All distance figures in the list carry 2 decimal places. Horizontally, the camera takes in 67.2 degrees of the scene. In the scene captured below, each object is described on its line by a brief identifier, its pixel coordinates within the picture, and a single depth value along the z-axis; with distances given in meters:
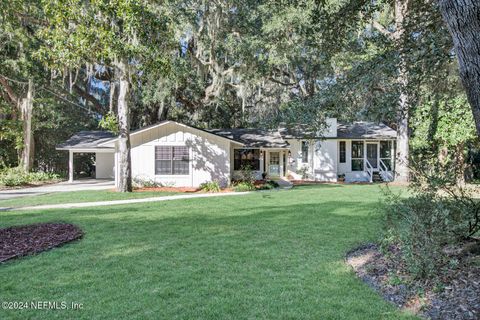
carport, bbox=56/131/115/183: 21.31
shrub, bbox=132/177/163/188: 17.34
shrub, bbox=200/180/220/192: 16.03
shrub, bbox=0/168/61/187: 18.59
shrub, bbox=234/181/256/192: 16.34
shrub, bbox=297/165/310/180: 21.94
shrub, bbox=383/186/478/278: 4.09
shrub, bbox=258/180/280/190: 16.95
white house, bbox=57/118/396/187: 21.50
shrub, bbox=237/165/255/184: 18.16
